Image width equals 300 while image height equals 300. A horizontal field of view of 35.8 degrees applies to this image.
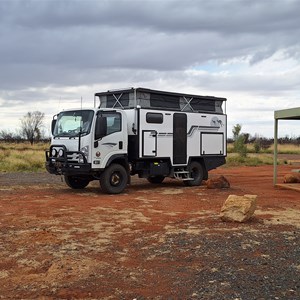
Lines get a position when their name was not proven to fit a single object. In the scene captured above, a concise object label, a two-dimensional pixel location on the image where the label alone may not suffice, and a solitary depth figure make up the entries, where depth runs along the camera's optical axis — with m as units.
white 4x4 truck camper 14.33
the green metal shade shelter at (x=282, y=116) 16.06
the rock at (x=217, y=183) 16.98
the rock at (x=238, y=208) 9.88
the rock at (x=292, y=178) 19.09
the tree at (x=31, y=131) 79.75
